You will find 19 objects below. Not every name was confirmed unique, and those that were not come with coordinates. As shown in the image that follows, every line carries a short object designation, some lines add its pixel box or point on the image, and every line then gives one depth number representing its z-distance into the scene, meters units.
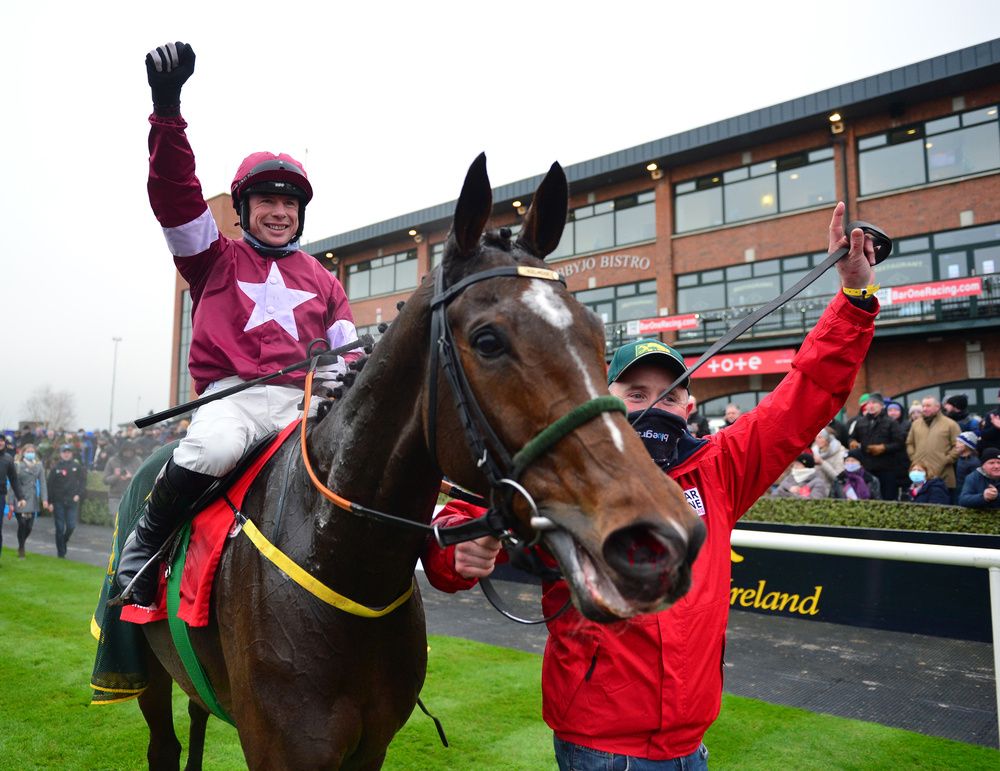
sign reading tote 19.25
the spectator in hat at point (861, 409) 9.80
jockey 2.27
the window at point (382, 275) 30.27
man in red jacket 1.95
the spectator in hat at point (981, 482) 6.19
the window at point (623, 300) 23.34
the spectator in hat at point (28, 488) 11.15
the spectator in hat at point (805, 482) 8.59
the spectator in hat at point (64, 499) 11.46
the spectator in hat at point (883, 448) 9.14
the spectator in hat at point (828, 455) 8.71
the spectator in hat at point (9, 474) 10.99
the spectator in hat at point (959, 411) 9.01
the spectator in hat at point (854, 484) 8.39
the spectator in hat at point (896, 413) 9.39
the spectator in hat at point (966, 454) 7.43
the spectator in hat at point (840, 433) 10.34
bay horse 1.21
